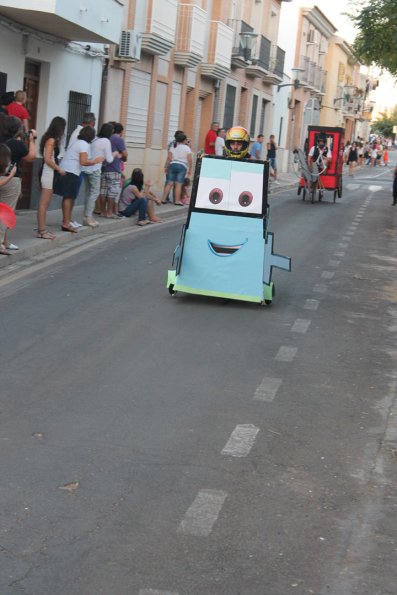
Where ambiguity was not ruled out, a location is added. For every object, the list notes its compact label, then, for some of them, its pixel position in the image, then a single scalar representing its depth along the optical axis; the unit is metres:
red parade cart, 29.48
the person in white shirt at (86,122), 15.84
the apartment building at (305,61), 57.03
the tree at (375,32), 27.81
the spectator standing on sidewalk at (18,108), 15.83
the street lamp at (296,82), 47.42
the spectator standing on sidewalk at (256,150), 33.83
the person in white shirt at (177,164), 23.16
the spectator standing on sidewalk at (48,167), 14.40
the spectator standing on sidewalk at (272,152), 39.34
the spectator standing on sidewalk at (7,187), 11.93
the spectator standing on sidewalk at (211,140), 28.86
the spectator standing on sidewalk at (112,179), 18.27
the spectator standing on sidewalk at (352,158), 54.00
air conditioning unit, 24.84
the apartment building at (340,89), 73.37
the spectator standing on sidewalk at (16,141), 13.05
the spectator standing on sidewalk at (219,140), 28.41
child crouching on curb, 24.52
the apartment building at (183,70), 26.78
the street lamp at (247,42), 38.62
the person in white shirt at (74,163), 15.27
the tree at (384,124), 145.23
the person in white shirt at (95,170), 16.69
